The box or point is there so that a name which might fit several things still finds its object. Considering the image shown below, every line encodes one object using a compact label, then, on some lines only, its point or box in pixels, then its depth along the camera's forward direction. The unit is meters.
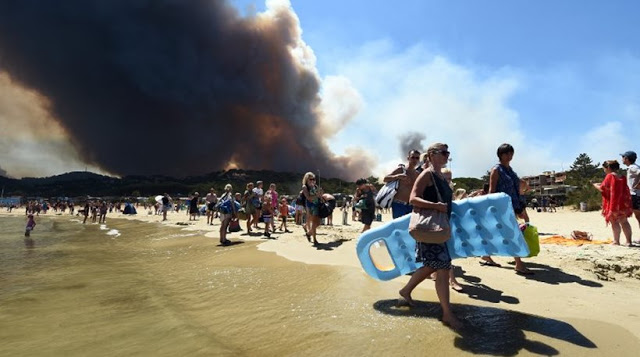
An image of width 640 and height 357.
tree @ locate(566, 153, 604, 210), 27.14
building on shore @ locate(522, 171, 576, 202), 113.75
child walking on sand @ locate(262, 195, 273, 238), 11.82
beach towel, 6.86
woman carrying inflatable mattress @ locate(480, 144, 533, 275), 4.87
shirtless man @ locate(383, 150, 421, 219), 4.82
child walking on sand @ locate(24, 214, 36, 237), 15.45
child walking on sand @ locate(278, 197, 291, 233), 12.48
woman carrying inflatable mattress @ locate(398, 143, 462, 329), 3.05
